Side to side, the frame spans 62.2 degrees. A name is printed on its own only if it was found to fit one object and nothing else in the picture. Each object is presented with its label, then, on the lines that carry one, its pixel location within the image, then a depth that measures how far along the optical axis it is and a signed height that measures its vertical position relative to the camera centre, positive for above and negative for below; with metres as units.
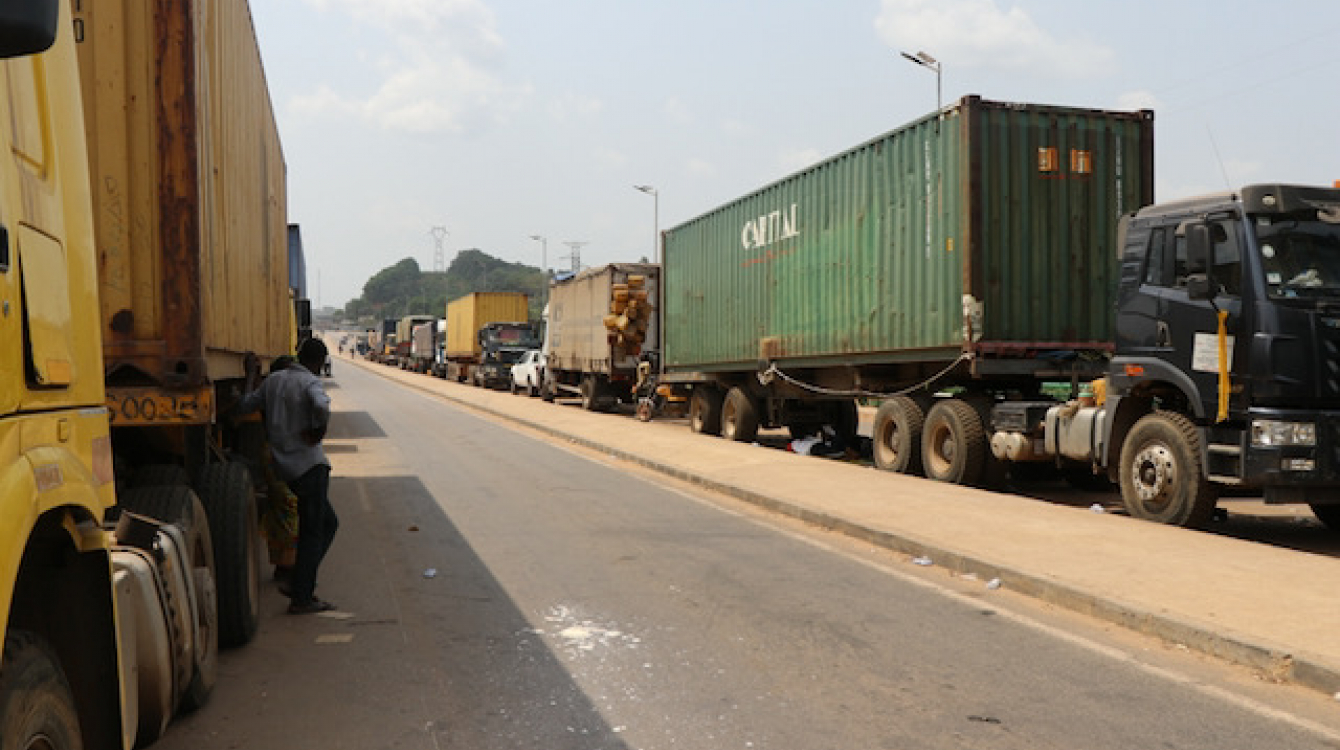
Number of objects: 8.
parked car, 36.57 -1.24
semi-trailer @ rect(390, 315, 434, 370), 72.54 -0.05
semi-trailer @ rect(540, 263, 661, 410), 26.78 +0.18
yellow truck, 2.45 -0.25
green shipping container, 12.21 +1.16
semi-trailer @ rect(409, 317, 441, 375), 61.12 -0.48
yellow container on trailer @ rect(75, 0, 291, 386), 4.69 +0.69
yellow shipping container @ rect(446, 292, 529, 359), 45.97 +1.07
